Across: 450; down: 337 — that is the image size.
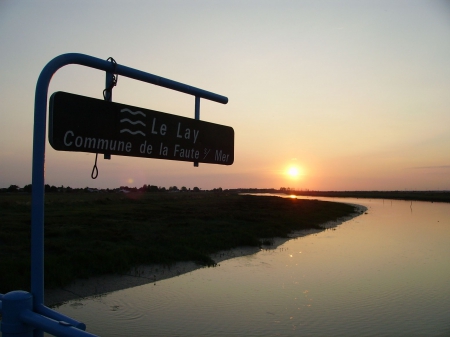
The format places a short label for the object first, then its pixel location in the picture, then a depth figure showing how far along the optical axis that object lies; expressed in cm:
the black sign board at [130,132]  269
